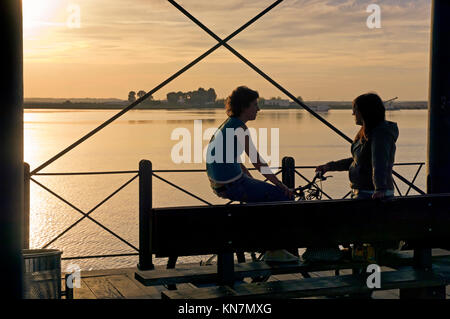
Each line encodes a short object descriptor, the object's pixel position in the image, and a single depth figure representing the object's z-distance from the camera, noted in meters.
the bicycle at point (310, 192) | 6.34
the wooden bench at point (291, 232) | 4.97
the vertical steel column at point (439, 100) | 8.07
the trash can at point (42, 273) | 6.06
